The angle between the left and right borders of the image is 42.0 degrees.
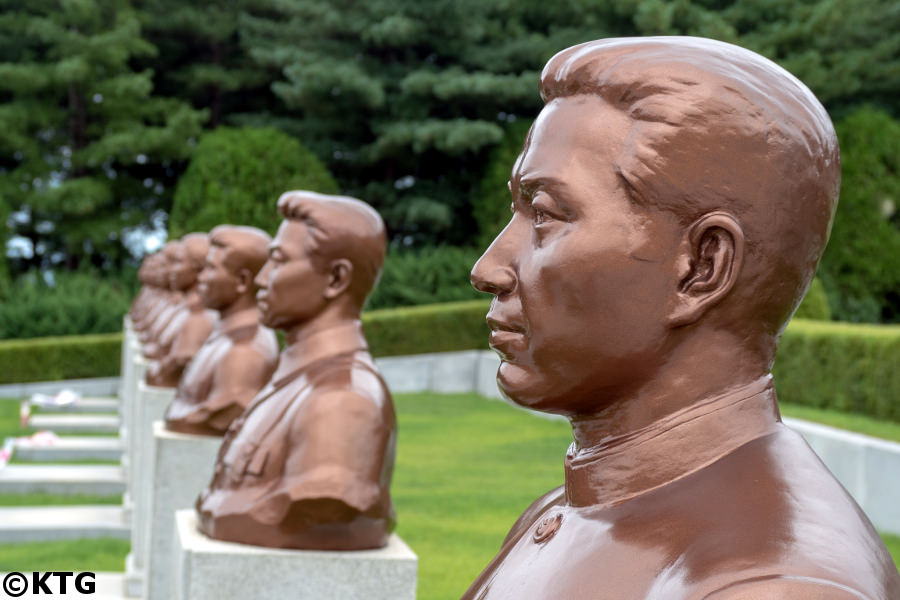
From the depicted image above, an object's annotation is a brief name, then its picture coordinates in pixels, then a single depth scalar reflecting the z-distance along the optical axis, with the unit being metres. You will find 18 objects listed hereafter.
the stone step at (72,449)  12.09
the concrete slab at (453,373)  17.88
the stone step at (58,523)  8.51
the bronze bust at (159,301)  11.79
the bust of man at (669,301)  1.49
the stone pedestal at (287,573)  3.91
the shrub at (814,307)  15.63
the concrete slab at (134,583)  6.84
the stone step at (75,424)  14.72
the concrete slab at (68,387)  18.06
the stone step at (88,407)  17.02
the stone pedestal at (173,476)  5.90
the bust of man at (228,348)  6.03
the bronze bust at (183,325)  8.58
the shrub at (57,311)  20.09
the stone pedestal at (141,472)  6.87
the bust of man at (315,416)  3.95
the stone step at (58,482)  10.48
